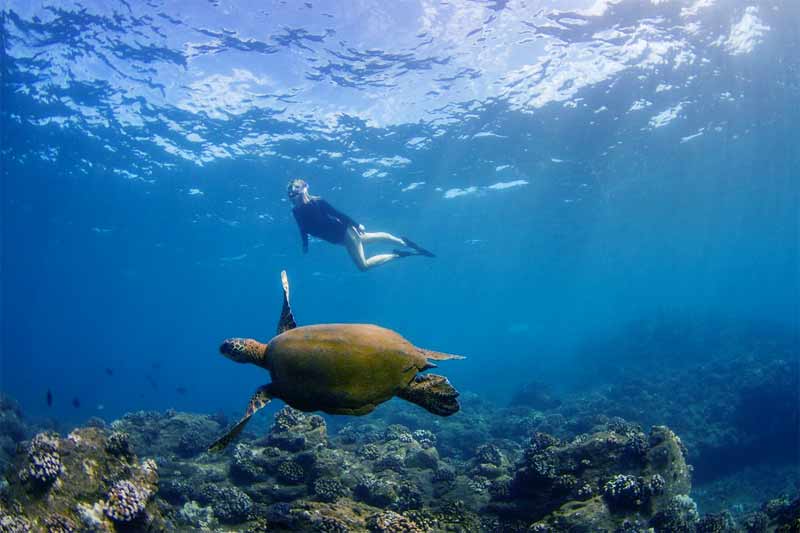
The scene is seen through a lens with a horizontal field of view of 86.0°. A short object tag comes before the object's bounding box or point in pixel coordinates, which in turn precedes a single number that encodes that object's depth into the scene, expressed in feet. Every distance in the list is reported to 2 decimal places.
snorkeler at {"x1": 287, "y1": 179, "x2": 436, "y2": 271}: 41.93
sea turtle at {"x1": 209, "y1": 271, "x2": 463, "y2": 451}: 10.99
